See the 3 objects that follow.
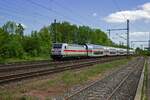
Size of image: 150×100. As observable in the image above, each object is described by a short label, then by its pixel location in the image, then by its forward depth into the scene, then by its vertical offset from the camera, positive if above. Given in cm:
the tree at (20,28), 10792 +755
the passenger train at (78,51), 4612 -10
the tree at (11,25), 9166 +713
